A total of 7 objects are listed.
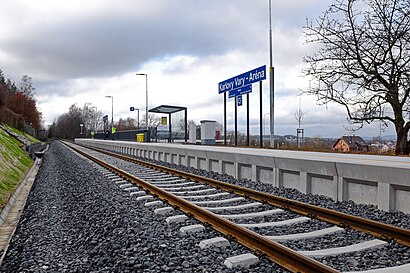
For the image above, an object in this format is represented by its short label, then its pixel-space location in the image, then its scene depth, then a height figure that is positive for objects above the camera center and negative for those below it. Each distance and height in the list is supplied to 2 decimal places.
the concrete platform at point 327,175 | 7.48 -1.01
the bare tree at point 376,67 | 17.38 +3.00
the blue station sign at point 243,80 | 23.80 +3.46
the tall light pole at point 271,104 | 21.70 +1.60
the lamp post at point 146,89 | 46.72 +5.25
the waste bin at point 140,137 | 38.93 -0.34
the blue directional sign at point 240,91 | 25.70 +2.79
